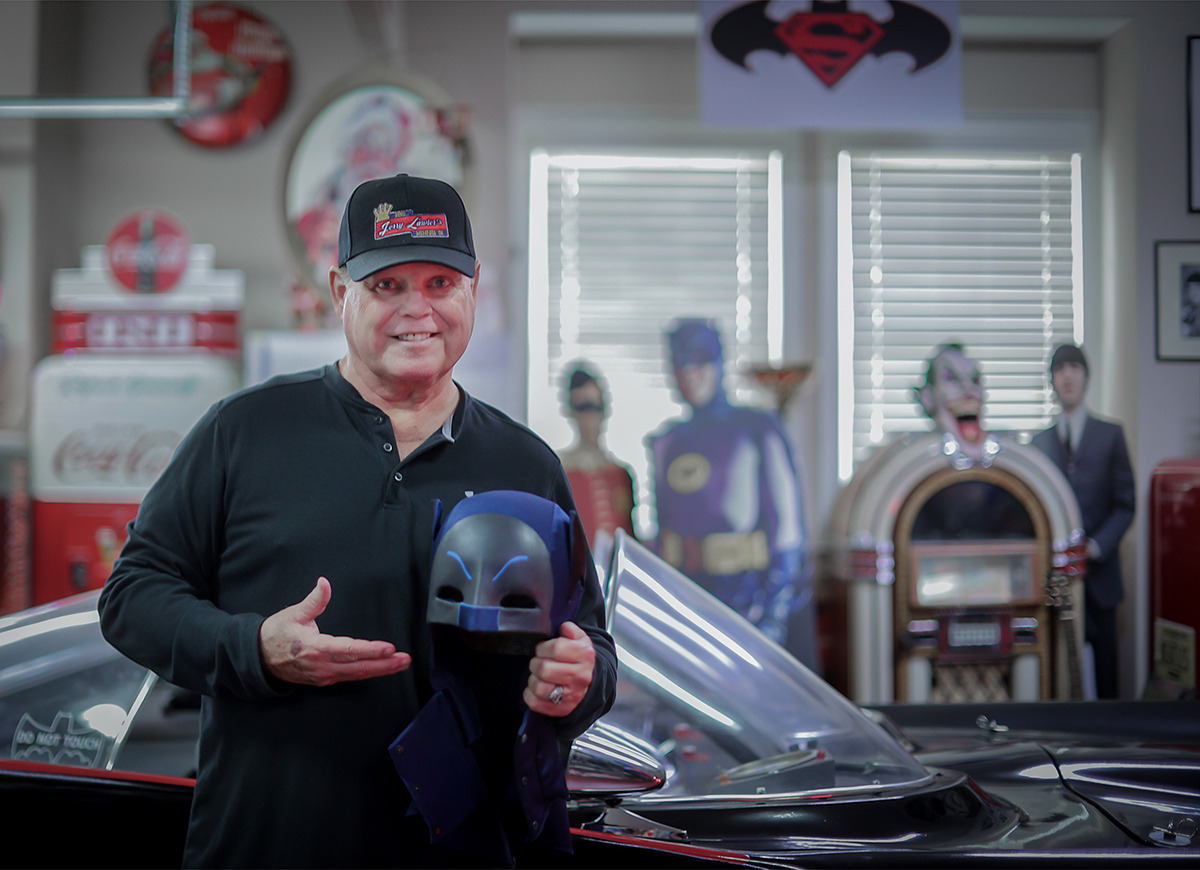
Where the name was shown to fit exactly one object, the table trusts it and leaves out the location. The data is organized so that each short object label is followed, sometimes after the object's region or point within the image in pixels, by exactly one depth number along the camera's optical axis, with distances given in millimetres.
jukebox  3123
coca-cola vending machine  3107
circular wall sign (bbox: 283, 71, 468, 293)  3332
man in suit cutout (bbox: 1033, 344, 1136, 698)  3404
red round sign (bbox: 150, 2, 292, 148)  3469
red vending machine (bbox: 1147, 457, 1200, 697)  3160
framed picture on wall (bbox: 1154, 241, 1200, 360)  3318
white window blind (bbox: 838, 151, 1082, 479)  3955
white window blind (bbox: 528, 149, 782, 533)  3863
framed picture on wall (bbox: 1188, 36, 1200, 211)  3305
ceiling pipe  2861
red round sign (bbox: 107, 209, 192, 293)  3236
